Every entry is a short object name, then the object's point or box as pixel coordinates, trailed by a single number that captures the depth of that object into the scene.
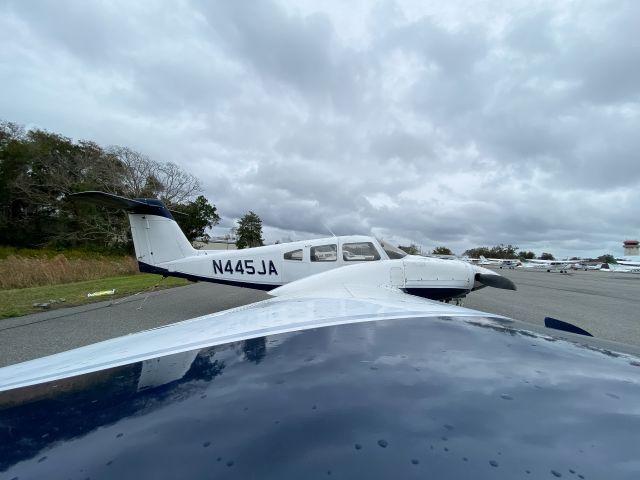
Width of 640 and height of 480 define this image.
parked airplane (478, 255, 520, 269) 52.69
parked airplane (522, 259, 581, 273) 43.33
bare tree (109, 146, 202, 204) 31.28
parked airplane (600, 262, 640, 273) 42.07
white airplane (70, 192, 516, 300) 5.90
